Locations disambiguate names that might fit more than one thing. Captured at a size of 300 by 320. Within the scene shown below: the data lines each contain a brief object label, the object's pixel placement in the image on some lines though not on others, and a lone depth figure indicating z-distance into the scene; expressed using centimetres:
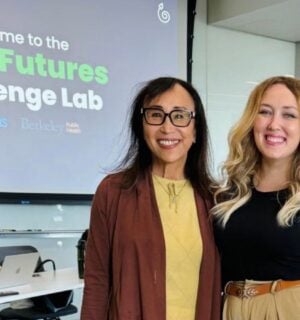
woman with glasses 153
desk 251
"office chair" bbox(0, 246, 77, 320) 307
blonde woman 159
